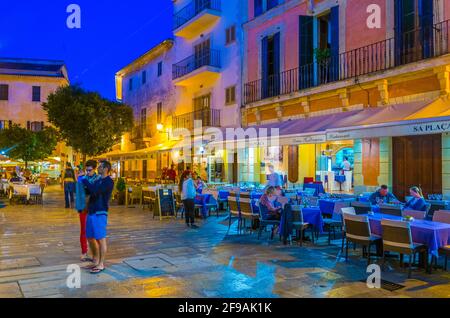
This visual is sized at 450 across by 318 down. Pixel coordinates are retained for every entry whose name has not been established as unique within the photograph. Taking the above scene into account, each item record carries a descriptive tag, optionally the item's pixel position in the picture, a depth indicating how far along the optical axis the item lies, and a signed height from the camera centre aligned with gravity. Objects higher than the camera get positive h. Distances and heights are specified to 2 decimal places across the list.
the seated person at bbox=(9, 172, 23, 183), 19.91 -0.62
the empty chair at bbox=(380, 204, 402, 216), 8.04 -0.85
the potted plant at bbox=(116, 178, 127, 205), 17.30 -0.98
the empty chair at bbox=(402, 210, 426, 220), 7.40 -0.85
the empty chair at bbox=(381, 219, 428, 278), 6.20 -1.13
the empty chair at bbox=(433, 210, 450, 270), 6.99 -0.85
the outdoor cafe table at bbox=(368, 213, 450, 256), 6.28 -1.05
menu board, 12.72 -1.18
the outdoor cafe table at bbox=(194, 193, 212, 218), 12.77 -1.10
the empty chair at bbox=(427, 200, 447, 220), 8.73 -0.82
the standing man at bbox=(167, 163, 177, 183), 20.39 -0.39
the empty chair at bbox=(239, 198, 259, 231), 9.81 -1.03
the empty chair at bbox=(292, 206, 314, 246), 8.59 -1.17
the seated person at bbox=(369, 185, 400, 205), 9.80 -0.71
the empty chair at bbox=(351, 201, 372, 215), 8.60 -0.84
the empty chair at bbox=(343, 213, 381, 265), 6.88 -1.10
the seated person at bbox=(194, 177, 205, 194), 13.33 -0.62
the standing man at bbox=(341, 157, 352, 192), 17.67 -0.28
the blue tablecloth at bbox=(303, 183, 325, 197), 13.88 -0.66
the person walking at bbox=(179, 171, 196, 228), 11.10 -0.82
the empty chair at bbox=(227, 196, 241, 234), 10.40 -1.06
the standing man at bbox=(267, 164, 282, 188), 12.86 -0.37
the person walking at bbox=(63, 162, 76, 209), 16.17 -0.60
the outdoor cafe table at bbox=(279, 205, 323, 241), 8.97 -1.10
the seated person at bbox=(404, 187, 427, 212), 8.11 -0.69
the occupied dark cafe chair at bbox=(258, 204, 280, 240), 9.21 -1.14
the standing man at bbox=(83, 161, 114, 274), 6.21 -0.68
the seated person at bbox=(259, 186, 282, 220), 9.26 -0.91
